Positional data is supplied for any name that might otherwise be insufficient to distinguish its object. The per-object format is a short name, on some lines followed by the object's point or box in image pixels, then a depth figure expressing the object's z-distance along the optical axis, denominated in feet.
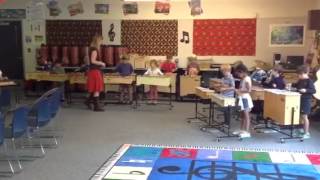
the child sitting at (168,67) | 37.73
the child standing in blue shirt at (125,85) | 33.96
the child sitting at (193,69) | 35.68
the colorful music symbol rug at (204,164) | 16.30
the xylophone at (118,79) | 32.58
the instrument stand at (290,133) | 22.15
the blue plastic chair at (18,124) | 17.20
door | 43.52
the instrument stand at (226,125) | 23.03
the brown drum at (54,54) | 41.37
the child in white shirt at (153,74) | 33.27
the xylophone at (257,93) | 26.22
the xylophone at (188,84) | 34.98
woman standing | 30.37
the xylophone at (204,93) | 25.52
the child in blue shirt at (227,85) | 23.95
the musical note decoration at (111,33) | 41.66
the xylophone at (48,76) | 34.71
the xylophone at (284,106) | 21.99
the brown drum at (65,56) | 41.27
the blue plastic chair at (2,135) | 16.05
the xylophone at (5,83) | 26.37
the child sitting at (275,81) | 26.08
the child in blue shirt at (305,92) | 22.52
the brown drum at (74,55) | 41.34
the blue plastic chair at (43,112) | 19.75
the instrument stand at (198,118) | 27.63
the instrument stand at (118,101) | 35.07
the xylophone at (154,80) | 32.04
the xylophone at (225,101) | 22.35
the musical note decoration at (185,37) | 40.24
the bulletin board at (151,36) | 40.50
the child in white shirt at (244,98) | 22.58
